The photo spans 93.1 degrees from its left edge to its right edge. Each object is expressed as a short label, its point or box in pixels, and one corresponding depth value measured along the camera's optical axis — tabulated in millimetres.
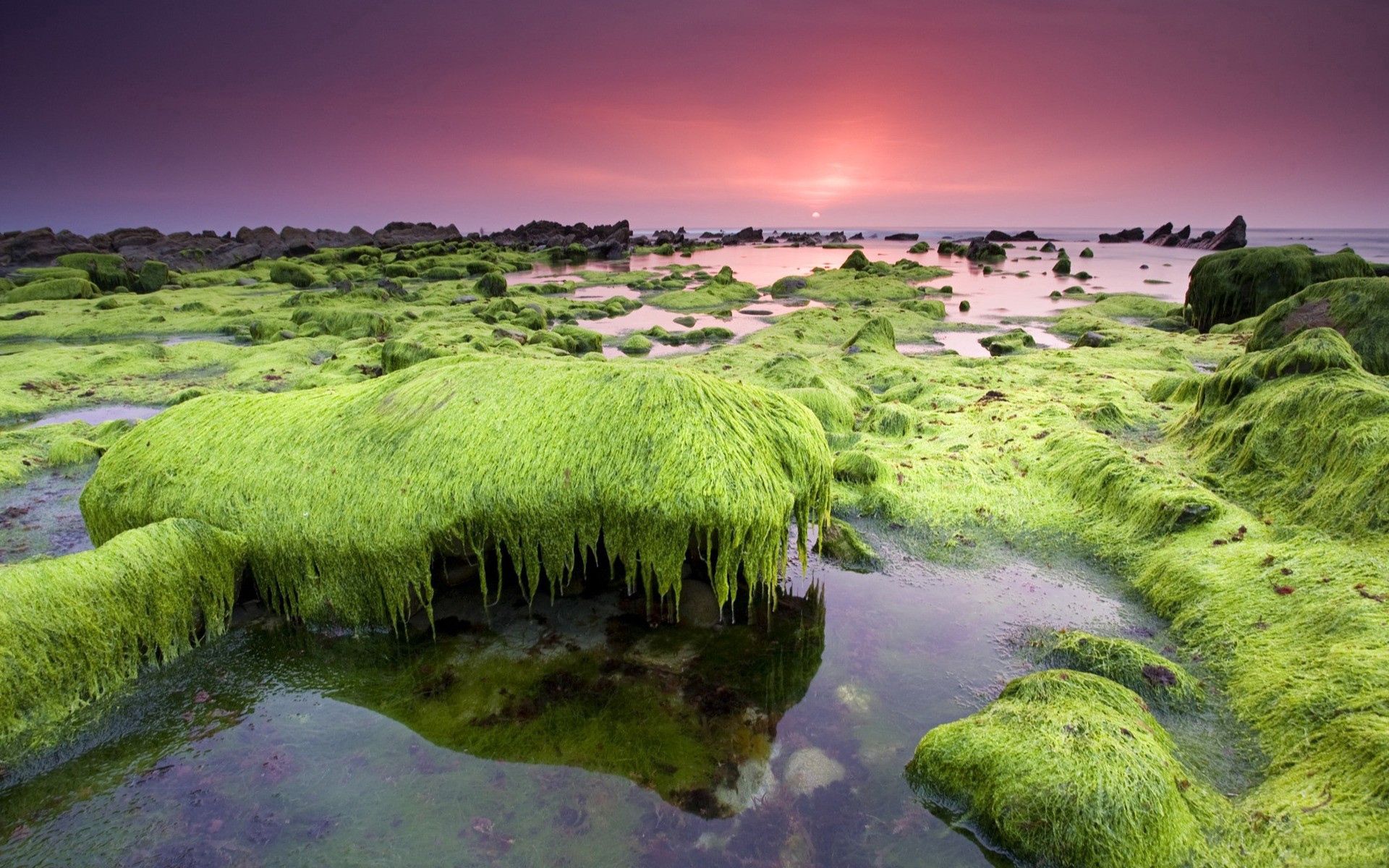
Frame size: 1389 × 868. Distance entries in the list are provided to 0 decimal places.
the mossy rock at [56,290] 26922
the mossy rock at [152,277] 31156
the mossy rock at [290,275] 35250
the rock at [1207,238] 55281
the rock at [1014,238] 99481
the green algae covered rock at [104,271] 31312
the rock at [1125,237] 98875
